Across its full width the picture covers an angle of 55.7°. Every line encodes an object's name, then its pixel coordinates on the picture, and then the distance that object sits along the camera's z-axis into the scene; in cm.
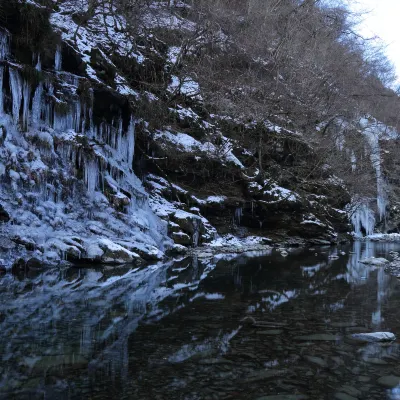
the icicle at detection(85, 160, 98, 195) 1096
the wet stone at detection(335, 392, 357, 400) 229
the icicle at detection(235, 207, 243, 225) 1827
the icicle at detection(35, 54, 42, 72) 1167
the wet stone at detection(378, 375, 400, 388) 249
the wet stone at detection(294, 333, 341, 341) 346
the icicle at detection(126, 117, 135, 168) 1427
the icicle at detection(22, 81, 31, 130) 1019
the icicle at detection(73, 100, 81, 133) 1204
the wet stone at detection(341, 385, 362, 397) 235
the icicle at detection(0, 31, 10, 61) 1072
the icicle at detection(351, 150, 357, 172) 2263
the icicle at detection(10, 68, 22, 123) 1014
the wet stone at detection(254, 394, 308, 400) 228
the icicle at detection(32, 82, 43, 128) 1076
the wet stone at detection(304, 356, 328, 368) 282
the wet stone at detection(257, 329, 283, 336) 362
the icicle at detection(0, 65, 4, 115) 990
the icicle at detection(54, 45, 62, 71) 1280
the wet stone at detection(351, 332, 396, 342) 340
